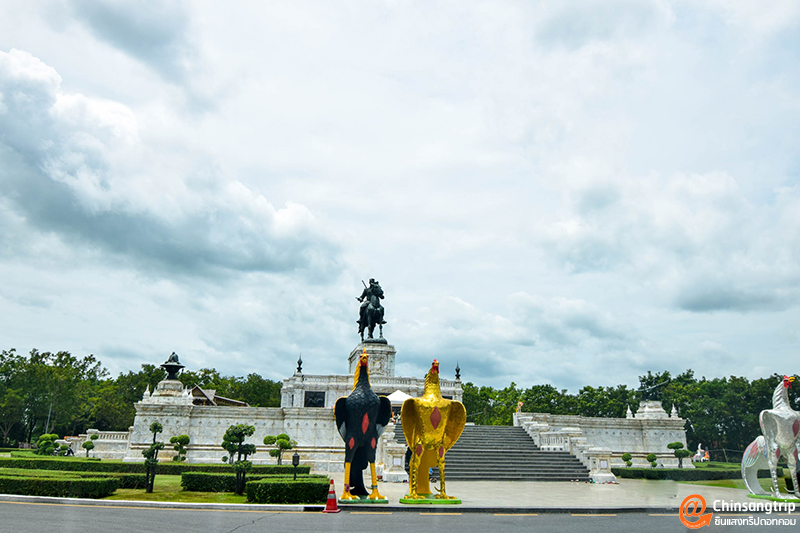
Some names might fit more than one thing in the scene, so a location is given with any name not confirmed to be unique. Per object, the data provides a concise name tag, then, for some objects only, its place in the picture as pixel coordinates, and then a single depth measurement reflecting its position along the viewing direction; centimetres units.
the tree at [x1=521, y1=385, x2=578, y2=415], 5788
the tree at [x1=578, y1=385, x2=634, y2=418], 5584
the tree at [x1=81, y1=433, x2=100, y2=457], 3153
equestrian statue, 4869
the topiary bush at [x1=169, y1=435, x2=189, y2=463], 3177
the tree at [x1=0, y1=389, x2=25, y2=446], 5259
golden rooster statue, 1631
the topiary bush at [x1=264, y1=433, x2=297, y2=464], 2980
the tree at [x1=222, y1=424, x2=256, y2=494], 1845
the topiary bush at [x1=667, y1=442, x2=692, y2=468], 3516
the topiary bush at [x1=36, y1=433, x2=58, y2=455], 3187
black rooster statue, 1622
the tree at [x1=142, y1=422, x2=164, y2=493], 1827
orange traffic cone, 1477
